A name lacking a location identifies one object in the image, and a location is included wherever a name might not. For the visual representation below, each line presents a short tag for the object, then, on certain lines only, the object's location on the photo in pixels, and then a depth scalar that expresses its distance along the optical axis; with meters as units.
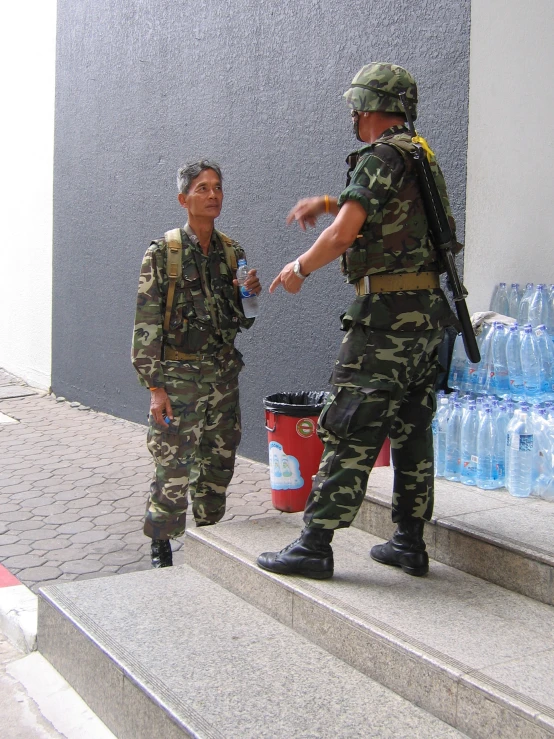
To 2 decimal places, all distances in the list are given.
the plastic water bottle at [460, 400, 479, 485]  4.51
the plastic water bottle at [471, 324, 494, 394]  4.79
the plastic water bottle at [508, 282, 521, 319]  5.02
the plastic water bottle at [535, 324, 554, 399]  4.71
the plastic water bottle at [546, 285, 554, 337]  4.99
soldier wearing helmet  3.17
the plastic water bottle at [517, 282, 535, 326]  5.00
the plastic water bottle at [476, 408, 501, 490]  4.45
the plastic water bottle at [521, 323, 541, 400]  4.69
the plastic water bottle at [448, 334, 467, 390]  4.89
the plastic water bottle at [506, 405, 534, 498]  4.27
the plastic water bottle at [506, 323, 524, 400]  4.73
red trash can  5.02
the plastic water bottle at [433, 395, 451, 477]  4.66
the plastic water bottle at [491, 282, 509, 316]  5.03
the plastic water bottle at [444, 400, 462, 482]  4.62
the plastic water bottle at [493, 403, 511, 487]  4.47
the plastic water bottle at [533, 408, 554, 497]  4.26
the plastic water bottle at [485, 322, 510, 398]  4.76
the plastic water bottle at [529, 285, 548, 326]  4.98
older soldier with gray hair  4.18
